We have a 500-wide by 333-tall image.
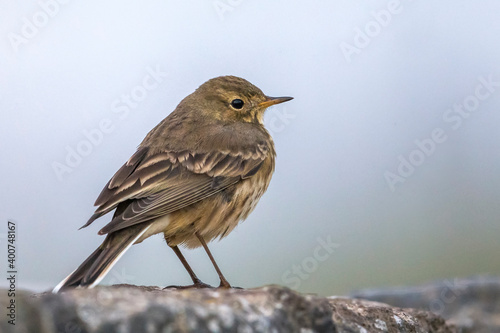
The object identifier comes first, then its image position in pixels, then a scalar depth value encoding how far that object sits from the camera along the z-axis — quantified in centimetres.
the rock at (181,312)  552
